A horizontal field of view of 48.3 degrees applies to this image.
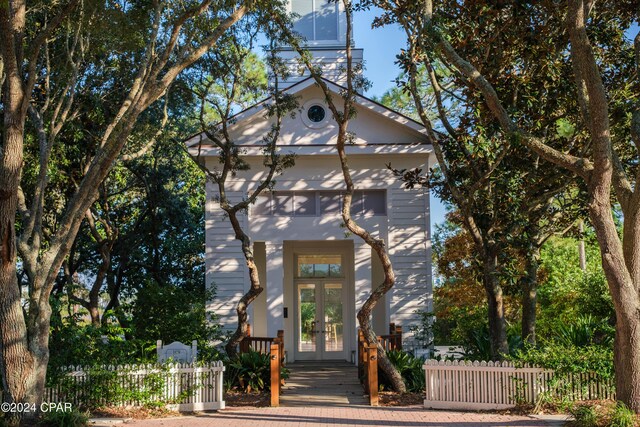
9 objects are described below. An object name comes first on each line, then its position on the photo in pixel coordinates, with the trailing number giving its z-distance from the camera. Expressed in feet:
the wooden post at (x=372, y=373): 46.16
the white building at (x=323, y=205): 65.98
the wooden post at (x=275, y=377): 46.44
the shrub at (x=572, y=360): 42.16
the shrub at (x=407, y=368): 51.56
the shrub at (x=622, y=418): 33.91
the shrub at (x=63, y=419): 36.73
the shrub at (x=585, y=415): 35.32
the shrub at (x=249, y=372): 52.21
